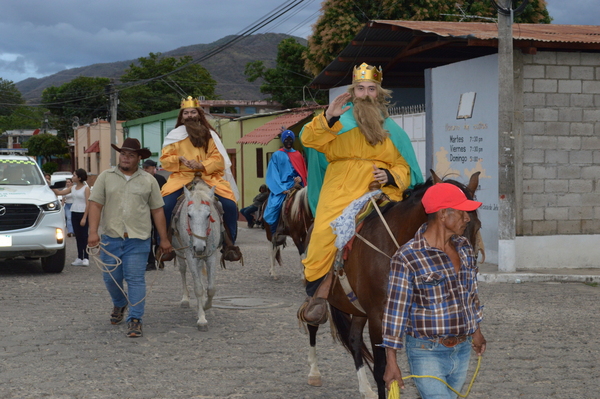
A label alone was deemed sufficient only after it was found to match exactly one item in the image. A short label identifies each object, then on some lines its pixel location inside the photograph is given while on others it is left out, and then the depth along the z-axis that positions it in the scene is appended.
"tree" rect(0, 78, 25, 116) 127.19
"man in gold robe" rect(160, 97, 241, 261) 8.94
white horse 8.31
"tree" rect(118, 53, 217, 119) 69.25
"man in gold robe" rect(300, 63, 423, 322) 5.43
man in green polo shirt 7.91
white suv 12.57
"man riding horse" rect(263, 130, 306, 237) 12.23
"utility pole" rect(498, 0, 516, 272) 12.20
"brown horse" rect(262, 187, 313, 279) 11.11
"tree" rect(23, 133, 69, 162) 71.38
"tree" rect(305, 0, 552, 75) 29.05
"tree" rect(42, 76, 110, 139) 76.44
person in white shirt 13.91
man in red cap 3.70
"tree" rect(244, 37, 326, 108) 41.69
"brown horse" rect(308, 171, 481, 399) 4.73
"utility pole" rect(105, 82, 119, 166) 39.16
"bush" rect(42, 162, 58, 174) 67.97
